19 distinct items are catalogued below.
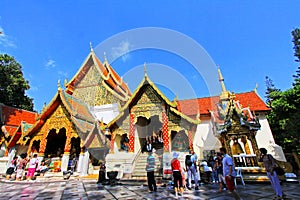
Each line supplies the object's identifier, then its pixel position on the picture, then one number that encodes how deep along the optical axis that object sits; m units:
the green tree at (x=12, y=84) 19.34
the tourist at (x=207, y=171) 7.57
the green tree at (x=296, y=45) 12.81
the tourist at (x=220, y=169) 5.52
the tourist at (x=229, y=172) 3.82
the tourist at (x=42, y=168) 10.45
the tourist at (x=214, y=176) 7.66
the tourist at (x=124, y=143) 11.41
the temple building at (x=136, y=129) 9.23
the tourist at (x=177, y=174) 4.97
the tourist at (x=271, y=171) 4.24
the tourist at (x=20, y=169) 9.44
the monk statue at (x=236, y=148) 9.59
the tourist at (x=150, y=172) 5.33
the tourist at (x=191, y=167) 5.92
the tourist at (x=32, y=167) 9.32
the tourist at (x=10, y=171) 9.98
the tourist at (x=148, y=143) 11.04
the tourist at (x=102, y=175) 7.62
